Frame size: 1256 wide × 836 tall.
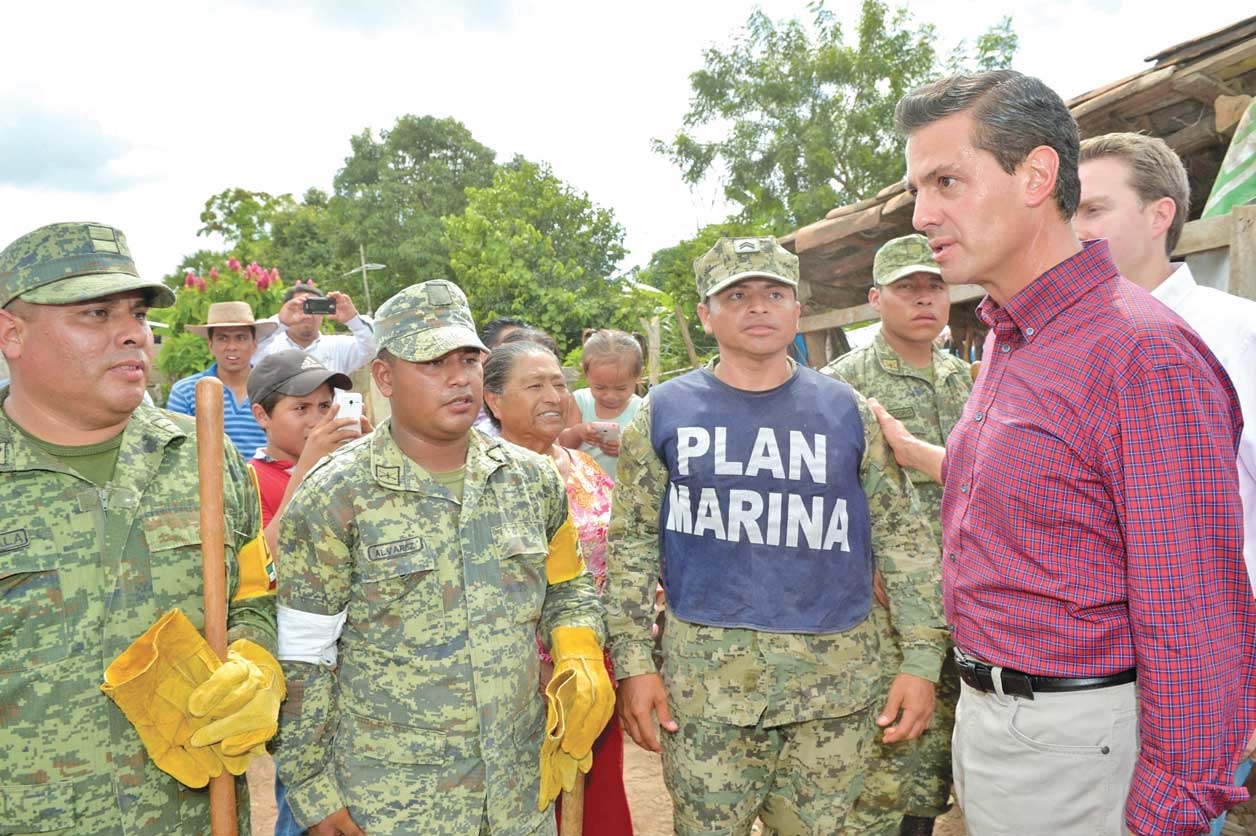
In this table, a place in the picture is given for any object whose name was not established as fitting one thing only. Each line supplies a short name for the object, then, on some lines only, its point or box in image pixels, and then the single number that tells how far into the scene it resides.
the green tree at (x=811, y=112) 23.69
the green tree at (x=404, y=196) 34.88
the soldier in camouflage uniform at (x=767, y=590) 2.50
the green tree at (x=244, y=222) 36.06
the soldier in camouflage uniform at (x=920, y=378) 3.47
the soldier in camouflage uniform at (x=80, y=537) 1.89
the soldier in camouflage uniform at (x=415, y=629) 2.17
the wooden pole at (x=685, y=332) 11.20
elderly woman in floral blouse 3.07
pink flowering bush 7.84
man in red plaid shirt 1.52
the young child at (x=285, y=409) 3.29
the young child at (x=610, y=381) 4.57
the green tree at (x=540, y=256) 22.42
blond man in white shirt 2.16
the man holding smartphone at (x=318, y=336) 5.71
